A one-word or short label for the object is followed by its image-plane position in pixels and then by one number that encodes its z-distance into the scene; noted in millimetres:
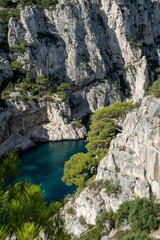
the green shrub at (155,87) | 23578
